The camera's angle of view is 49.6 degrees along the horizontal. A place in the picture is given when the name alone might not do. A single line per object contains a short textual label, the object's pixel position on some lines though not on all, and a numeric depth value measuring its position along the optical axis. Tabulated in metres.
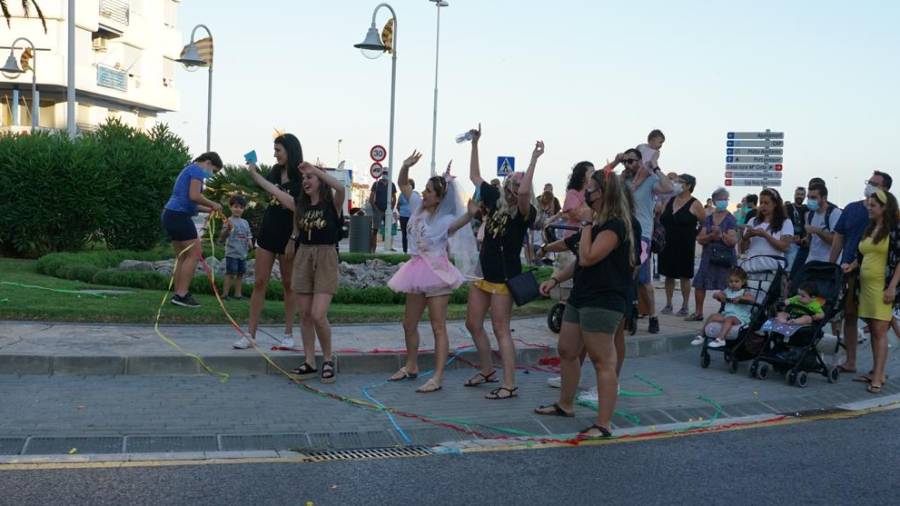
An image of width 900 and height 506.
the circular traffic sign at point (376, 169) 29.77
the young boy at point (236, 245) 12.14
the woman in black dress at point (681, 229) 12.20
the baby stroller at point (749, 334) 9.44
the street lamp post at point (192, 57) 25.97
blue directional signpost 22.53
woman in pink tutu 8.00
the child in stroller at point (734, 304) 9.66
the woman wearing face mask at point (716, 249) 12.04
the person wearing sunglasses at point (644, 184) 9.25
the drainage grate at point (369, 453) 6.15
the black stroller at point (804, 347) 8.98
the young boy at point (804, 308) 9.11
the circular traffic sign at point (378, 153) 30.14
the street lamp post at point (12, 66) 31.49
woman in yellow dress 8.90
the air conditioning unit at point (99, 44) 57.34
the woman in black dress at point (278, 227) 8.75
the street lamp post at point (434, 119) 44.59
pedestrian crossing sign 26.69
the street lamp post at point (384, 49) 24.25
